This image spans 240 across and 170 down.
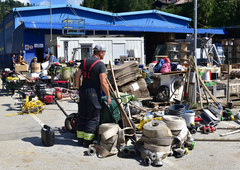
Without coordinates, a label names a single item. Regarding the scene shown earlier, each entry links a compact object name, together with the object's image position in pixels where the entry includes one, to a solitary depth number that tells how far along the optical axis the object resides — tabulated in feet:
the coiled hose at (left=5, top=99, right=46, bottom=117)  30.66
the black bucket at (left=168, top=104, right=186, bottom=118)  22.88
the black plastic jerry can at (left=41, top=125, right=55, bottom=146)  19.33
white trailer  66.18
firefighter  19.30
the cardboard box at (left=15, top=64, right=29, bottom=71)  53.21
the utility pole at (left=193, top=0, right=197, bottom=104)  30.63
